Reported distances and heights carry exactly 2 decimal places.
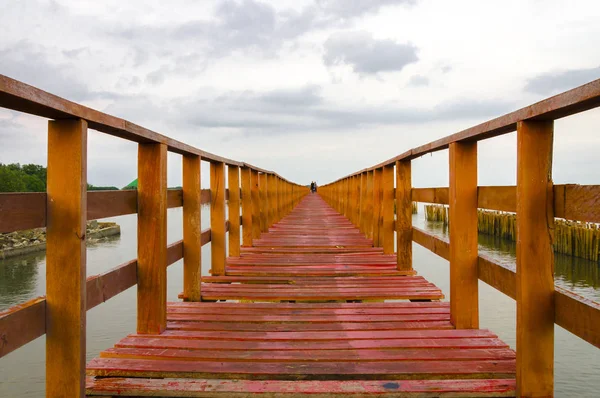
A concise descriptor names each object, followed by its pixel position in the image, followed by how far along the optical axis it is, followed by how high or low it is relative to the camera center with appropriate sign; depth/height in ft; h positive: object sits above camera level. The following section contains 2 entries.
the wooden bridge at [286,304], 5.64 -1.82
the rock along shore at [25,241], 61.57 -5.71
